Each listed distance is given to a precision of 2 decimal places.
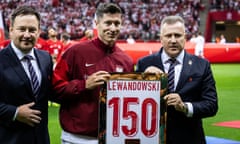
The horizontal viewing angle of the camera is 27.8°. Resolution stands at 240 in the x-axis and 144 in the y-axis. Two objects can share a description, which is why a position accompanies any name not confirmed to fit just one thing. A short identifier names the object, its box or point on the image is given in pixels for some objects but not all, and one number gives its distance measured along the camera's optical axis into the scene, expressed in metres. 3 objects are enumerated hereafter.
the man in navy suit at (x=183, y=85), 3.64
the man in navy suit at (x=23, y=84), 3.43
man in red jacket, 3.70
